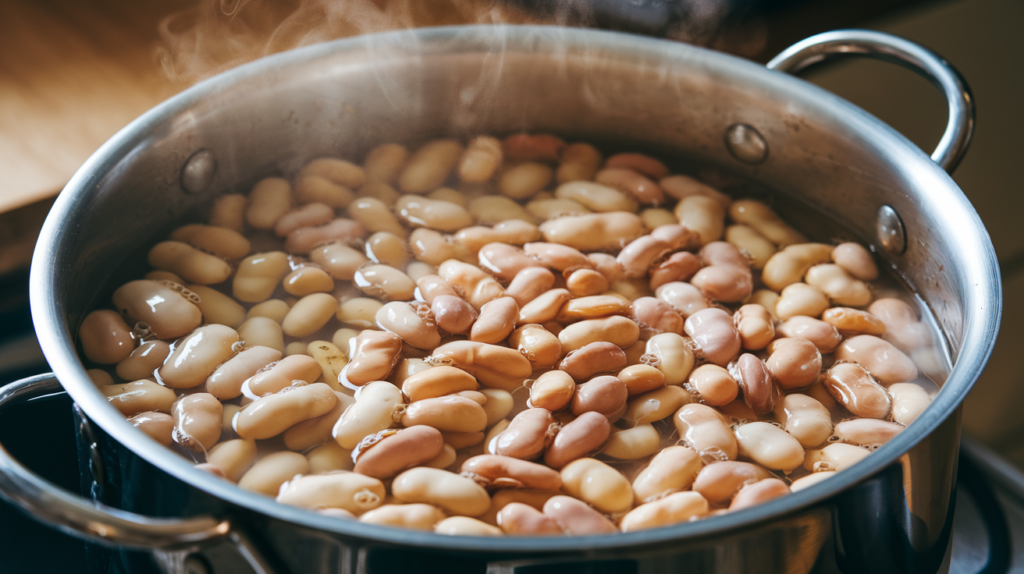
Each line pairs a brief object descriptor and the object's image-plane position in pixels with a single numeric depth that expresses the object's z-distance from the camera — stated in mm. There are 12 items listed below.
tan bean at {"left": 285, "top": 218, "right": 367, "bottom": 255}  647
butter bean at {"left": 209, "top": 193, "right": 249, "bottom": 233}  670
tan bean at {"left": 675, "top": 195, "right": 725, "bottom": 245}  688
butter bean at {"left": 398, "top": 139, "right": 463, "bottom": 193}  726
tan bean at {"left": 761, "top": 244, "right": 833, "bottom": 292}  647
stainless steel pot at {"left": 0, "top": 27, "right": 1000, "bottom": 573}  336
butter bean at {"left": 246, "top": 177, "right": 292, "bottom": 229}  669
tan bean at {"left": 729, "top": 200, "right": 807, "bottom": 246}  696
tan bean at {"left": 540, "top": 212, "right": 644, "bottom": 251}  663
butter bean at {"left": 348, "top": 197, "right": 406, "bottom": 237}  671
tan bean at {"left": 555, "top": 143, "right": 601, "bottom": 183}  754
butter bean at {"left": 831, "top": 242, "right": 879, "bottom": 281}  657
